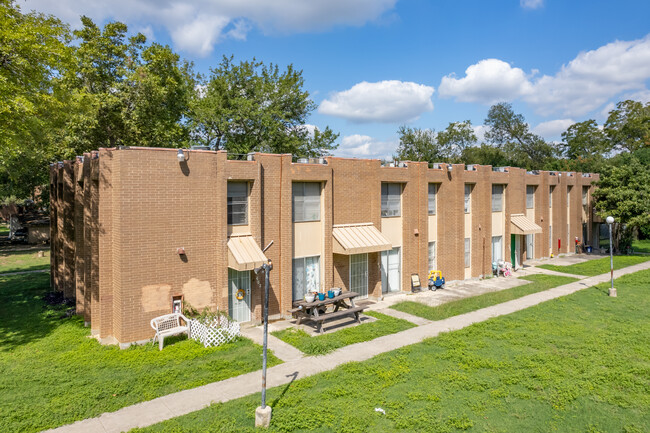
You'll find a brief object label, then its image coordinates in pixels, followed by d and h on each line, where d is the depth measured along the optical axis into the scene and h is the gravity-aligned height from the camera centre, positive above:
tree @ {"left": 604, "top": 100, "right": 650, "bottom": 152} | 61.53 +15.09
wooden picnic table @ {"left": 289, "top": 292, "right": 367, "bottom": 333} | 14.59 -3.64
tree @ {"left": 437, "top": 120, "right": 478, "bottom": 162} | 62.16 +12.77
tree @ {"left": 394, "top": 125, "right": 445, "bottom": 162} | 61.03 +11.32
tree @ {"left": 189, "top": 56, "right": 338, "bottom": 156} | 34.94 +9.95
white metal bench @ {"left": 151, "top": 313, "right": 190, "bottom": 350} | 12.75 -3.68
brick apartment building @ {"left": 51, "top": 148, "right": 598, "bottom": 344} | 13.12 -0.43
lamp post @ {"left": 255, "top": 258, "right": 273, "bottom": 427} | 8.15 -4.08
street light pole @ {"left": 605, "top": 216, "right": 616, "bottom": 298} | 19.64 -3.75
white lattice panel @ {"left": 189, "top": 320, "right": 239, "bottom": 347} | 12.91 -3.86
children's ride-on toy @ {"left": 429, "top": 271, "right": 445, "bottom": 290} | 21.55 -3.46
